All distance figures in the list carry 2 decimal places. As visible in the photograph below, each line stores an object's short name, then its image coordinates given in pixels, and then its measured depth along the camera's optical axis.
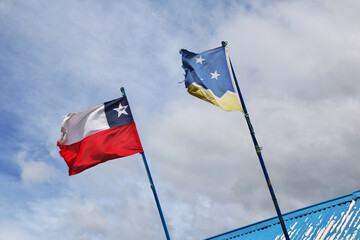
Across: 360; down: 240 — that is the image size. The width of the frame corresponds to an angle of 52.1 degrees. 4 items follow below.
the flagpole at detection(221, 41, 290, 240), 11.35
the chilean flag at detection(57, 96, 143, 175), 14.14
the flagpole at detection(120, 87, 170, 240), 13.14
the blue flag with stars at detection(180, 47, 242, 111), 12.43
